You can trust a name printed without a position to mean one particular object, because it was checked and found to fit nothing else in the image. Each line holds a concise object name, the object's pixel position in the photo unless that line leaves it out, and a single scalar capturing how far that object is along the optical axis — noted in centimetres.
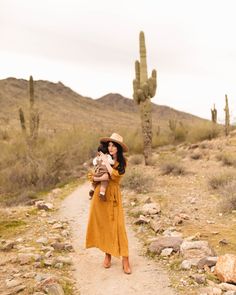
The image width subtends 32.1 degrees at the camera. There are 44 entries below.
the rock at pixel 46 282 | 497
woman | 566
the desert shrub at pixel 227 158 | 1565
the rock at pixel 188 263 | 560
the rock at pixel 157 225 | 771
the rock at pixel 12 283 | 509
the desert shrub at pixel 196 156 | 1875
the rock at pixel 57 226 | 836
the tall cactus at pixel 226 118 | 2789
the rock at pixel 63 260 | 611
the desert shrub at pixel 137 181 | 1238
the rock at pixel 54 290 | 483
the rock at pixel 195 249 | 592
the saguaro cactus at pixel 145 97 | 1739
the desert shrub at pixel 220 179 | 1147
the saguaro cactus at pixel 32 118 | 1790
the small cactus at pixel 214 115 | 3053
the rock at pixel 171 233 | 710
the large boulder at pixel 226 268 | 503
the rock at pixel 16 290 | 488
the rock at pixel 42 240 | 716
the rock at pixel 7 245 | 670
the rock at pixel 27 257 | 600
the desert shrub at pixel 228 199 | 899
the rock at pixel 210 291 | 472
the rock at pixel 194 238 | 667
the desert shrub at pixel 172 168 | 1475
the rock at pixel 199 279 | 510
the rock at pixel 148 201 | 1025
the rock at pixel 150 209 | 901
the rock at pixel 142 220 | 841
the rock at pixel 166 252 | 623
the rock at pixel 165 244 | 636
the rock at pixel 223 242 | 655
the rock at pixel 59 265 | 594
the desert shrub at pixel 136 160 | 1881
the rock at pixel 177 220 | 809
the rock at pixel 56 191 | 1344
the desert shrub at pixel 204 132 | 2930
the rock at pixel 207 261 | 552
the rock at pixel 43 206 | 1037
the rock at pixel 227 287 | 483
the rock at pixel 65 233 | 785
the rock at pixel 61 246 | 679
